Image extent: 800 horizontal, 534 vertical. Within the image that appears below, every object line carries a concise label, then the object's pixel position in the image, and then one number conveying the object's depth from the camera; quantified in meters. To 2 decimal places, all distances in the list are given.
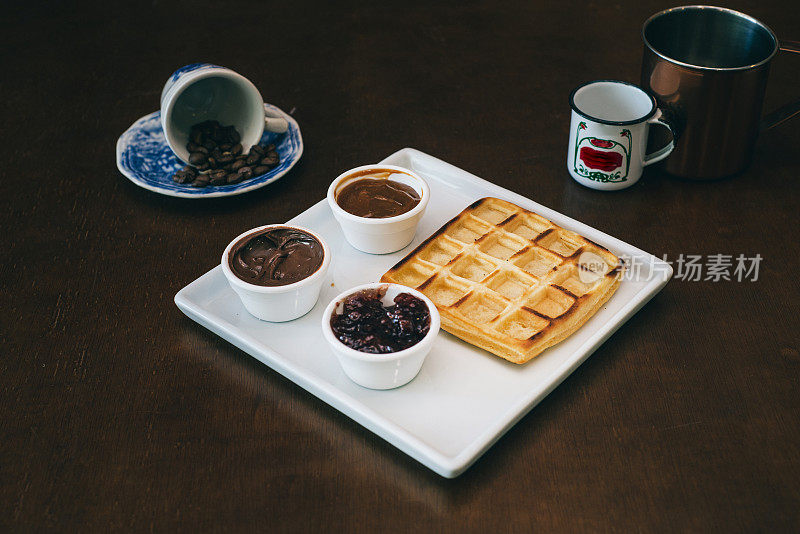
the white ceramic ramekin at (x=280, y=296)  0.81
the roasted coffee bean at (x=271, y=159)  0.97
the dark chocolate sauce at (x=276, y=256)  0.82
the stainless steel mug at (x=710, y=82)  0.89
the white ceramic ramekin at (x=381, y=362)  0.76
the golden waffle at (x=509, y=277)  0.81
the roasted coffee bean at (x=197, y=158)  0.96
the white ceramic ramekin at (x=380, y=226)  0.87
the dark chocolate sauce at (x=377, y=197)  0.88
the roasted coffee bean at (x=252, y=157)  0.96
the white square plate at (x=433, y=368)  0.76
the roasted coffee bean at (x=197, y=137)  0.97
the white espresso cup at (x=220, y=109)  0.97
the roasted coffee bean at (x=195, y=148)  0.97
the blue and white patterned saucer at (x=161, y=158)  0.94
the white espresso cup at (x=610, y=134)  0.91
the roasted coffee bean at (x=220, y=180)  0.95
